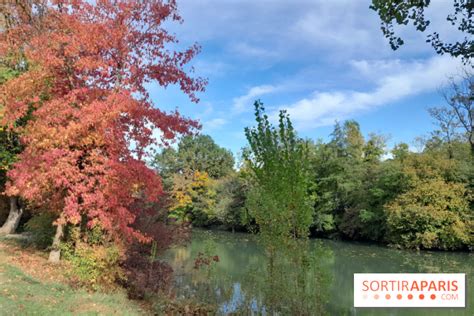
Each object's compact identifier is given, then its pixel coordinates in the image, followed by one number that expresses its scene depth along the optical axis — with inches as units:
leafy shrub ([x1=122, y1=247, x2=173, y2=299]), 280.9
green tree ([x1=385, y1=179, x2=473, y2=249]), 785.6
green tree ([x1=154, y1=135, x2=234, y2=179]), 1969.0
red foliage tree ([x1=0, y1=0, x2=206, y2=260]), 267.0
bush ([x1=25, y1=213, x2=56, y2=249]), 367.2
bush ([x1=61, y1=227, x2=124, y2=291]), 253.9
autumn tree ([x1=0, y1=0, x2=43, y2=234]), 436.5
